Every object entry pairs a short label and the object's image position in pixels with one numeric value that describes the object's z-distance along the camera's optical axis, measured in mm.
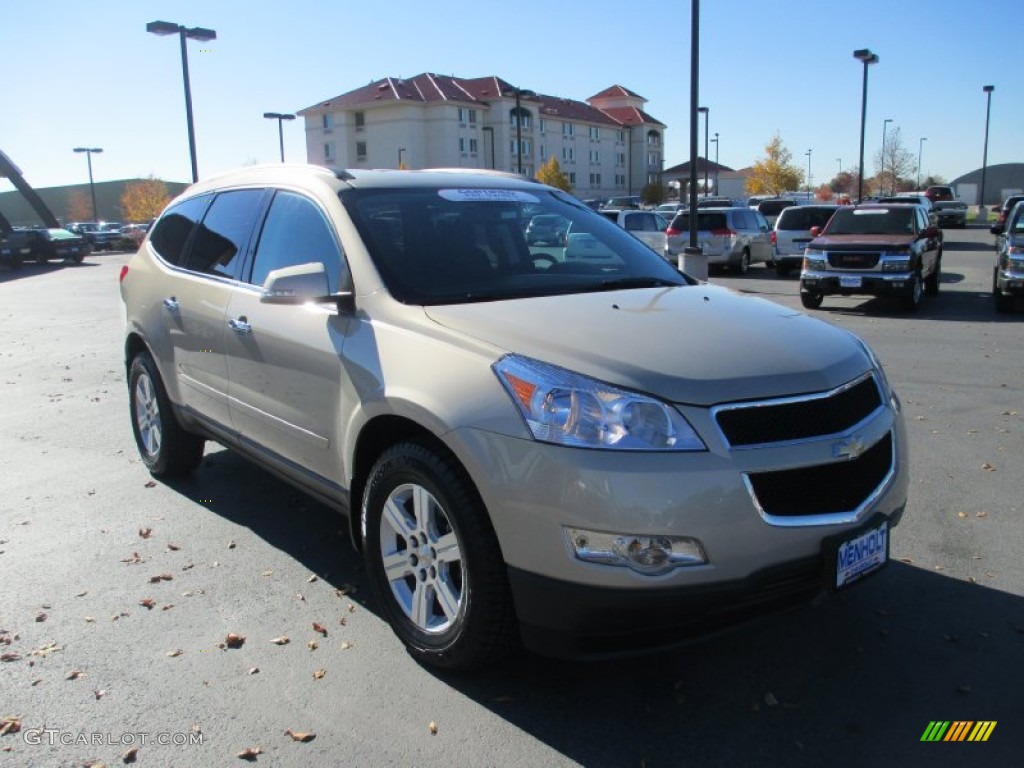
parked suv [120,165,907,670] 2660
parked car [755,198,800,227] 31797
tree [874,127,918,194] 79938
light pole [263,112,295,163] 36062
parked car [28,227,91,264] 34156
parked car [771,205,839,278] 20969
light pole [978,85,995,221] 52478
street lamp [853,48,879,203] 33969
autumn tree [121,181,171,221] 89562
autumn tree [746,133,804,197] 72500
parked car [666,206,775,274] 21969
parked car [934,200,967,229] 43281
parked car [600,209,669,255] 24297
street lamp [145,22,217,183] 22719
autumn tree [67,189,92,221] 100688
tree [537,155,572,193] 73475
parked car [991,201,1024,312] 12891
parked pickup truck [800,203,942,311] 13914
